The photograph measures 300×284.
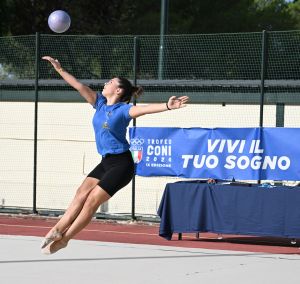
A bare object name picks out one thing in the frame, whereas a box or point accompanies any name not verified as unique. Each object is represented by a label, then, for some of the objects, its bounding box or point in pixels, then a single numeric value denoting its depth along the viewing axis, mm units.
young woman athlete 8453
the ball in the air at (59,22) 13414
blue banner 14281
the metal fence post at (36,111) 17312
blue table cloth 12789
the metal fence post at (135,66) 16469
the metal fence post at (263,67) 15195
